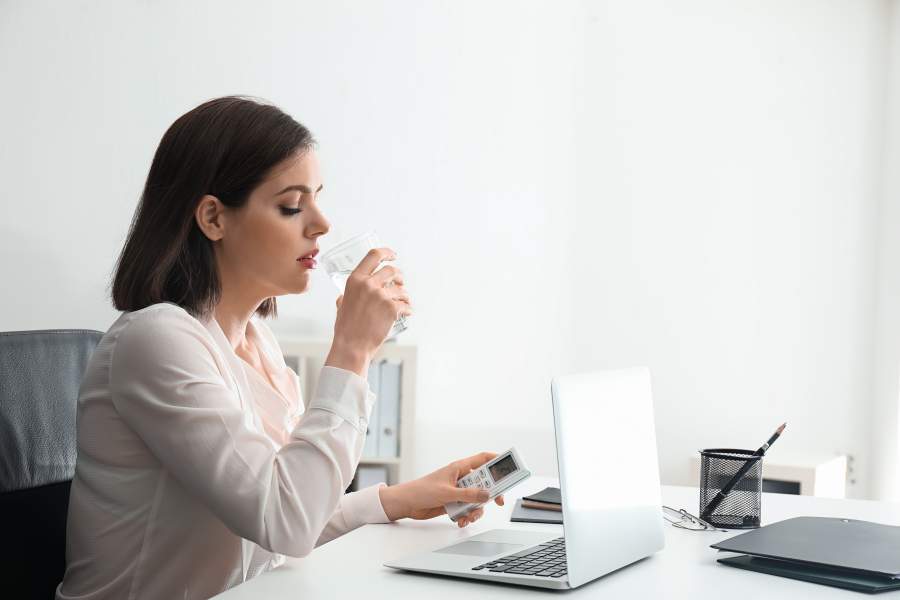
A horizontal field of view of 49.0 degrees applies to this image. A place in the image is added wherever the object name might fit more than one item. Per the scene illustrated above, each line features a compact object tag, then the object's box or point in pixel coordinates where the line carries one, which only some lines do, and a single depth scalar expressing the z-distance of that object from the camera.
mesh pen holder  1.42
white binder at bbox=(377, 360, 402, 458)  3.19
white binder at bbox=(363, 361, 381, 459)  3.18
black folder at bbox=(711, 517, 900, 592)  1.10
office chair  1.25
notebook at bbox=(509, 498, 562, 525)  1.48
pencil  1.41
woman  1.19
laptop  1.07
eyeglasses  1.42
